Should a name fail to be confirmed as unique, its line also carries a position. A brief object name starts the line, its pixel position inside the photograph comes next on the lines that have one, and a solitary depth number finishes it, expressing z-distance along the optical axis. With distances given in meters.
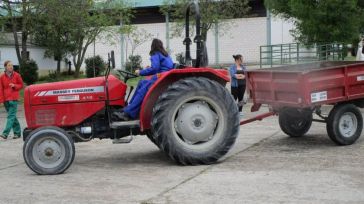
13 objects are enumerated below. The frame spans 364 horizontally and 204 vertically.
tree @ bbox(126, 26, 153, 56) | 46.41
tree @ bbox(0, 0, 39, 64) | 23.92
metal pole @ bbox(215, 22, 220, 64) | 47.23
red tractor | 8.32
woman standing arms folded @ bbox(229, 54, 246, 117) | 13.88
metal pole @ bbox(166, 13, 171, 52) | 47.15
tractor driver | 8.46
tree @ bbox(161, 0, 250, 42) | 35.50
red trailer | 9.34
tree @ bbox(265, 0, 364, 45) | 18.33
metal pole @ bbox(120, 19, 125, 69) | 48.82
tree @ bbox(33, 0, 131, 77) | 23.72
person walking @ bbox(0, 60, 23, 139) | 12.89
